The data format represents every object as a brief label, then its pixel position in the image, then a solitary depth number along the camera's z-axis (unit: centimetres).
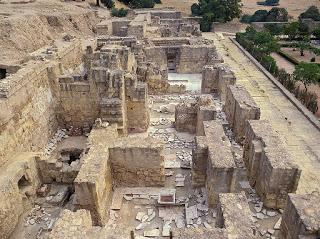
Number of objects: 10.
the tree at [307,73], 2005
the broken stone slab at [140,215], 1033
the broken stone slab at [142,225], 997
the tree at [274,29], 3862
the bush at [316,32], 3587
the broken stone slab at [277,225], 928
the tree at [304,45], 3118
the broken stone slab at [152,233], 965
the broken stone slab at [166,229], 964
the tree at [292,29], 3599
